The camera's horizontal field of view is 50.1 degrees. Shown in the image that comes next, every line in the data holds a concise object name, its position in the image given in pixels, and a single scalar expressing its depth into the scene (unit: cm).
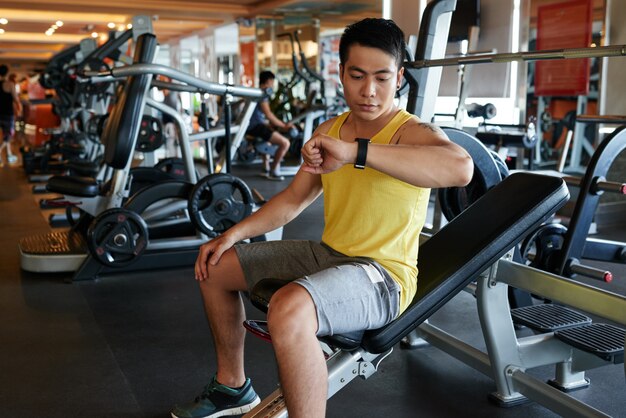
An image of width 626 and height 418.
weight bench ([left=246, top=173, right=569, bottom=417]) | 150
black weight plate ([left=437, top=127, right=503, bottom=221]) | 215
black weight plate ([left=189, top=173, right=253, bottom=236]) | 333
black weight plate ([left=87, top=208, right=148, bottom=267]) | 322
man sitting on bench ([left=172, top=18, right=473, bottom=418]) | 138
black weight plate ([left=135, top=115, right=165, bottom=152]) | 439
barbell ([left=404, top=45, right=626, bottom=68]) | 156
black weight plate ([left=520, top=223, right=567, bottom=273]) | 260
